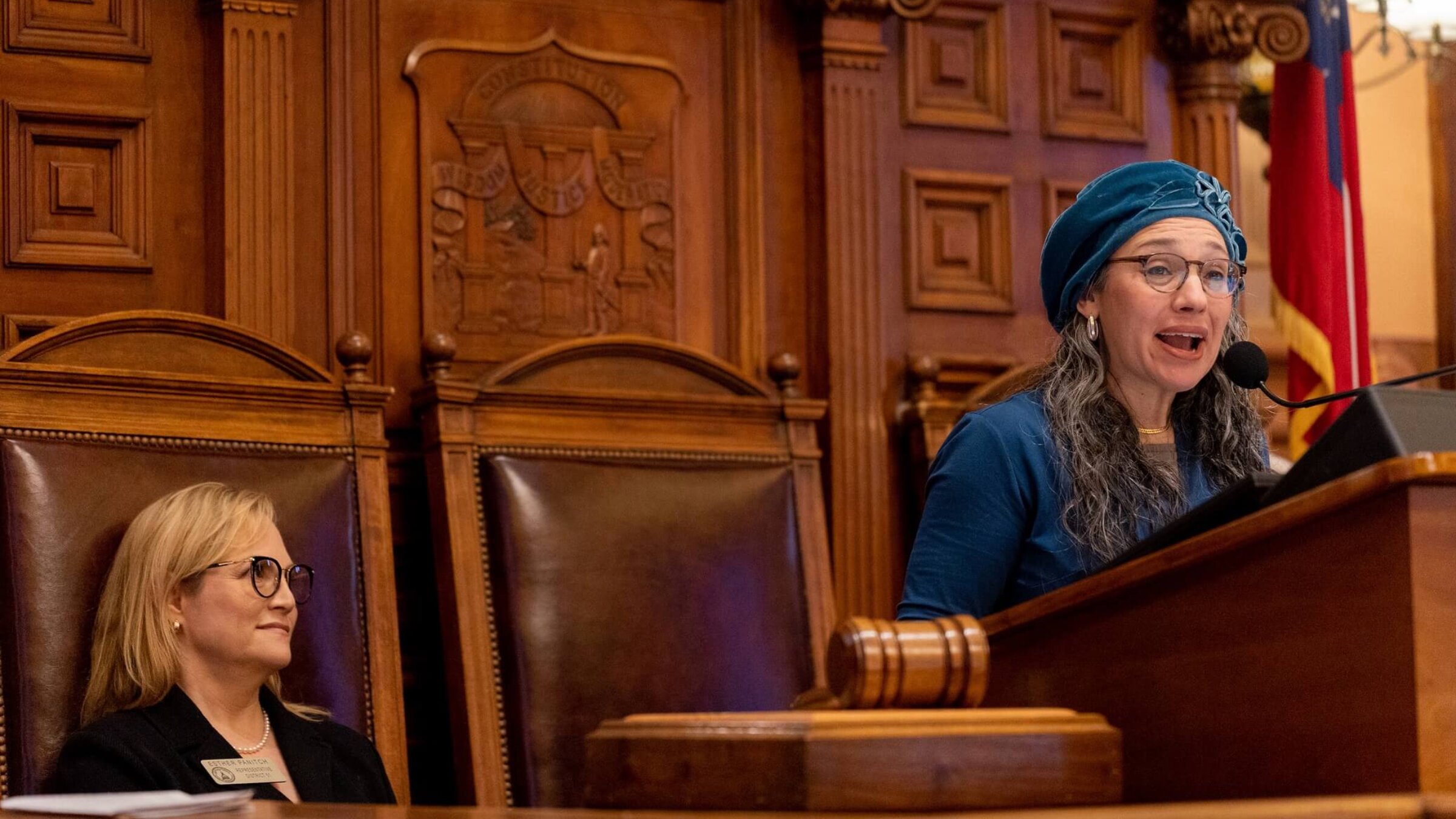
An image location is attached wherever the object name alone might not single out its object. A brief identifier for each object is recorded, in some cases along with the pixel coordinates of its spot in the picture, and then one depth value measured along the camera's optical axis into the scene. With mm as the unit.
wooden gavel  5509
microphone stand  5914
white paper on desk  5726
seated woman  6674
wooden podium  5441
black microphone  6148
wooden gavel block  5108
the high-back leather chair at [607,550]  7074
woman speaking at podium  6272
